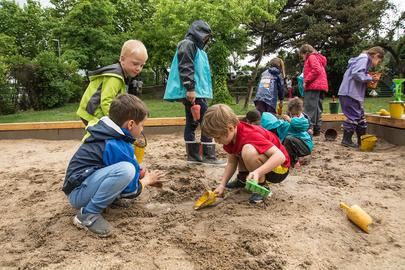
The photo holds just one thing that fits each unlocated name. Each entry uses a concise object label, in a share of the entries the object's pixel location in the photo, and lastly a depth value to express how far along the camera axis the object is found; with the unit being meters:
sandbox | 1.94
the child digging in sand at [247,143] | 2.46
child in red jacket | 5.66
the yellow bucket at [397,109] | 5.03
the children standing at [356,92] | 4.98
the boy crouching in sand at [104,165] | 2.22
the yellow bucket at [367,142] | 4.75
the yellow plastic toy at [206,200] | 2.61
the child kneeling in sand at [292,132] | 3.72
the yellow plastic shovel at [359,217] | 2.32
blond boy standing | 2.82
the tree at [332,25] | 17.30
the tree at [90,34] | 17.91
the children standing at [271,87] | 5.23
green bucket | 7.34
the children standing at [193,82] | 3.87
